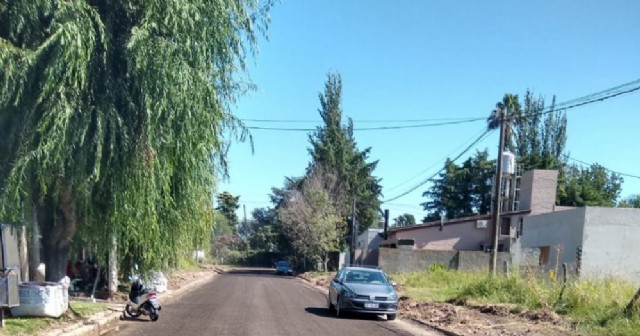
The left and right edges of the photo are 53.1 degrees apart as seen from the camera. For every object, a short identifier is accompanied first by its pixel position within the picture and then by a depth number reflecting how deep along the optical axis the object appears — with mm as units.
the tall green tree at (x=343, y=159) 70438
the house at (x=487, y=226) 47000
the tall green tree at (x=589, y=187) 67562
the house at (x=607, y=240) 26875
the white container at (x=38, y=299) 11344
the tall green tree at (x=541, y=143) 65438
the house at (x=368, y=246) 52562
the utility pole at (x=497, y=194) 25688
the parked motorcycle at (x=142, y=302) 15555
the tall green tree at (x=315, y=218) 63375
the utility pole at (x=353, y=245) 53478
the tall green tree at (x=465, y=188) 74625
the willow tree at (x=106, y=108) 10320
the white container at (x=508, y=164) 33094
